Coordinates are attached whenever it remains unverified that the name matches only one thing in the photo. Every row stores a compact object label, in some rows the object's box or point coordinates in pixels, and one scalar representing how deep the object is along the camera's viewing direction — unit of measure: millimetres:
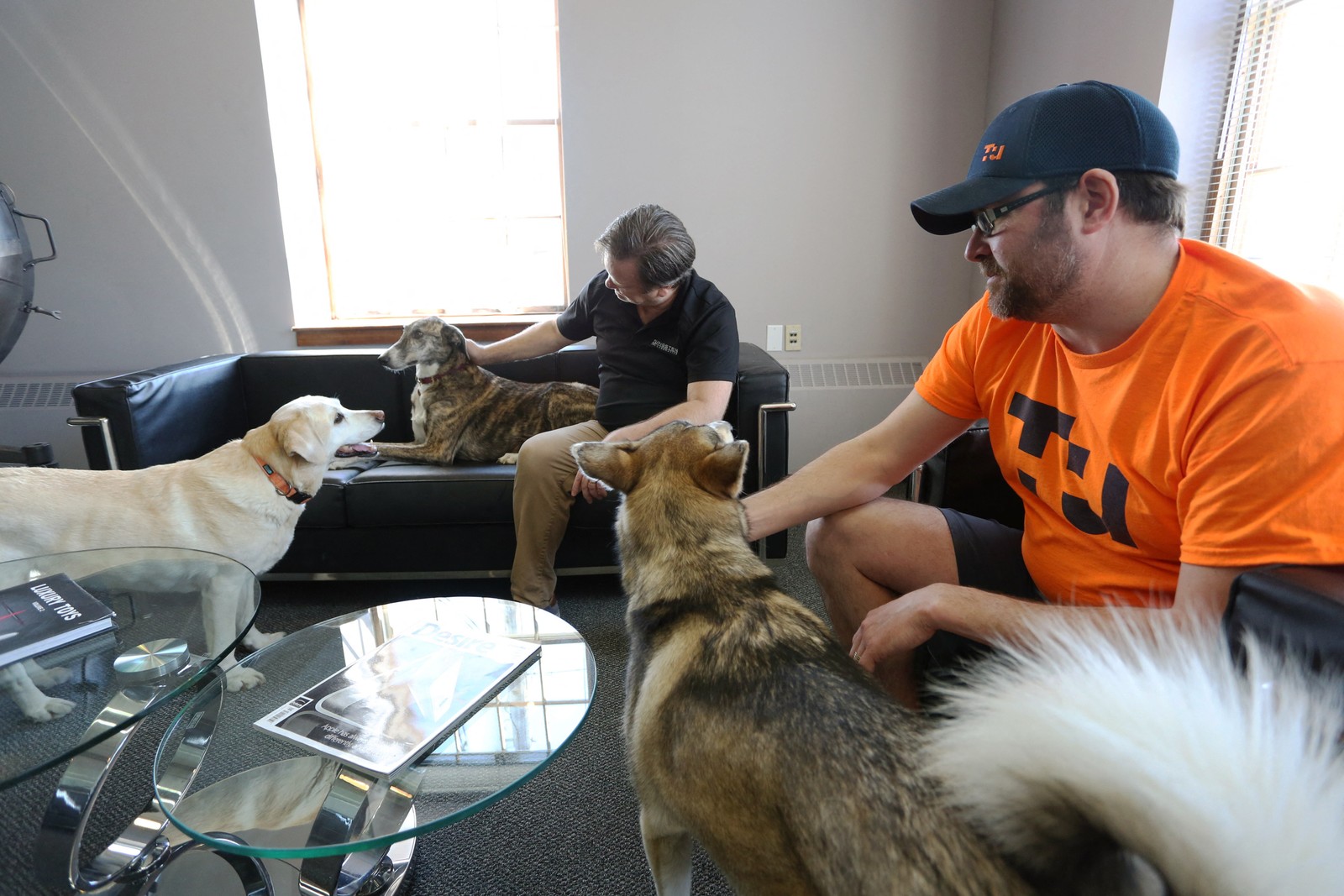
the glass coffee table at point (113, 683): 1049
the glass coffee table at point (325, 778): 961
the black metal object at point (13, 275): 2691
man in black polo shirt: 2217
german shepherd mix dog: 526
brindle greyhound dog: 2781
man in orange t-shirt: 897
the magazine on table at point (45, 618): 1178
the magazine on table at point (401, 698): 1086
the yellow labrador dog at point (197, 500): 1799
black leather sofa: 2373
